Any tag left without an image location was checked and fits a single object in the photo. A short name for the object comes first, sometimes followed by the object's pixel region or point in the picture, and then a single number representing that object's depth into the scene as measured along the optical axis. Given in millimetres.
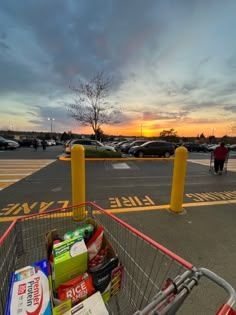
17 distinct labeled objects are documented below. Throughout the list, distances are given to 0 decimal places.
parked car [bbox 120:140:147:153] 20819
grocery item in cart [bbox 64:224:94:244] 1865
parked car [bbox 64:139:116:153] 16125
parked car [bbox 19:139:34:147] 29953
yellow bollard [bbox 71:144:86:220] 3379
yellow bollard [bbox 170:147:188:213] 3736
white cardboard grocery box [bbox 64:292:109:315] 1238
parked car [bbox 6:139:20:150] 20822
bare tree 15906
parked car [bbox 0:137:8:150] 20428
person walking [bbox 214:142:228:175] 7719
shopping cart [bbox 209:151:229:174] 8563
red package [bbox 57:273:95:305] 1404
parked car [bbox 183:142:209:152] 29688
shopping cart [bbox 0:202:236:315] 968
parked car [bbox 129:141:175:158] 15594
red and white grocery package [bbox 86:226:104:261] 1757
